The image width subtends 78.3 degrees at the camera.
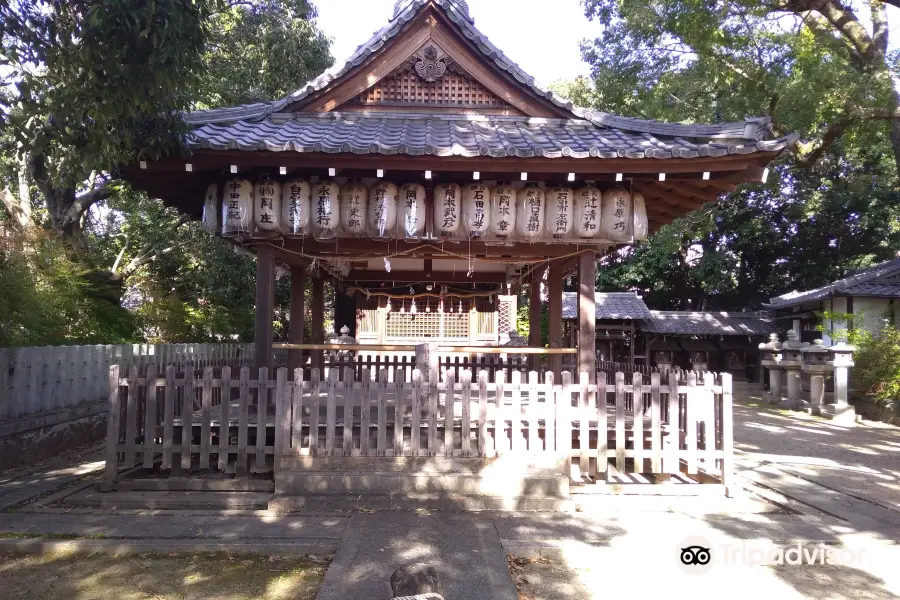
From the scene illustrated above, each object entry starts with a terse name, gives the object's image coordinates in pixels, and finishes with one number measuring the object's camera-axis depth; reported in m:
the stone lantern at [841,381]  15.86
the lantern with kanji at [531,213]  7.31
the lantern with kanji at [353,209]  7.20
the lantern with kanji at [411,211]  7.19
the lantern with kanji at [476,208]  7.26
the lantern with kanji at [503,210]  7.30
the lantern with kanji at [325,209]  7.11
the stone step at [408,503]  5.88
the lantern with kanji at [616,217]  7.31
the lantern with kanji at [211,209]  7.21
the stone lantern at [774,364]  20.94
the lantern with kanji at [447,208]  7.26
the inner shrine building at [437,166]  6.66
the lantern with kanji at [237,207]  6.99
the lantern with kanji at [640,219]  7.39
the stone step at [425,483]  6.05
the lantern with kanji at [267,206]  7.06
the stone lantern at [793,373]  19.27
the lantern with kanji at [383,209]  7.14
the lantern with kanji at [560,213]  7.31
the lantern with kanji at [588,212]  7.31
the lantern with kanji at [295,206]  7.09
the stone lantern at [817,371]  17.39
